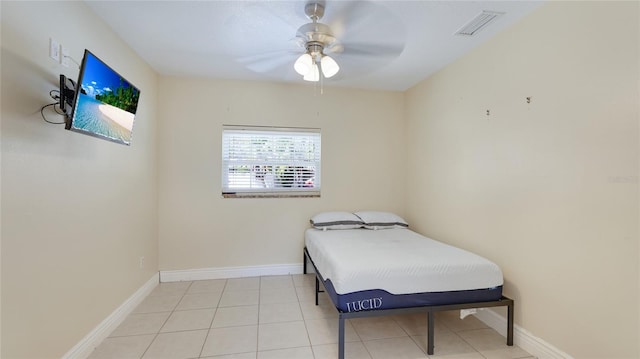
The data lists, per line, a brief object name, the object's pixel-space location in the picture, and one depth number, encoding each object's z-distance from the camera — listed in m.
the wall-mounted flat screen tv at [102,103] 1.62
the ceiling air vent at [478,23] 2.12
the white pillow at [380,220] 3.55
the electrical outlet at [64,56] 1.80
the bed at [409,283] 1.95
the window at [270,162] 3.66
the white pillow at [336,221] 3.50
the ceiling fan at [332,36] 2.05
